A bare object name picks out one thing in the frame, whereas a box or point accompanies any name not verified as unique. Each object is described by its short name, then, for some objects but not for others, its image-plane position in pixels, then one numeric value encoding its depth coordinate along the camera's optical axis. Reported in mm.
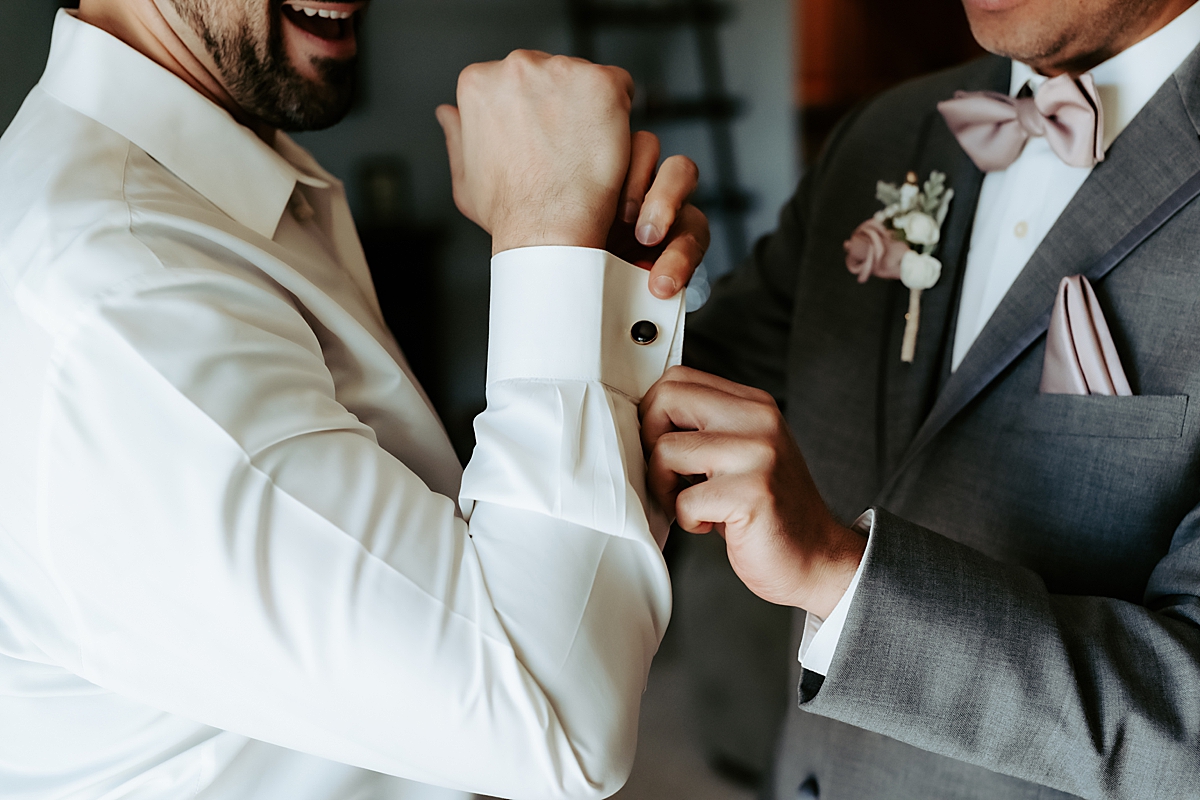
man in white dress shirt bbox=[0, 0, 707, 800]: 599
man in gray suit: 818
